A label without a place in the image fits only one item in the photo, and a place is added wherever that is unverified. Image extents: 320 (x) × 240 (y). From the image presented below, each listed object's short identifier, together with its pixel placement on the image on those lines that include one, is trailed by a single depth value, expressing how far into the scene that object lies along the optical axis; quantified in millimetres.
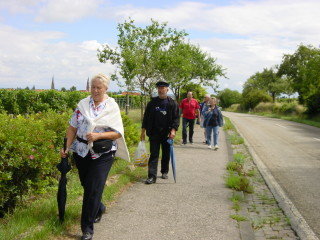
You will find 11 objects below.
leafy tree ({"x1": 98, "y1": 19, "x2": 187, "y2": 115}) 21188
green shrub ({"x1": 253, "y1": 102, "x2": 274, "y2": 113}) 67750
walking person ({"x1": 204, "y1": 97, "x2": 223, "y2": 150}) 12719
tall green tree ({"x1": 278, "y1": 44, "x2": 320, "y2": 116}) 36219
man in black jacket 7359
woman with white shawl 4383
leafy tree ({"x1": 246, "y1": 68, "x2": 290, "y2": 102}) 91331
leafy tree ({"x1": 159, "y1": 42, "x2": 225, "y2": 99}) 22620
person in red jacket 13566
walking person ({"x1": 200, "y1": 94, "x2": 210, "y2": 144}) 13627
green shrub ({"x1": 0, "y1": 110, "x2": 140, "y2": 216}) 4742
